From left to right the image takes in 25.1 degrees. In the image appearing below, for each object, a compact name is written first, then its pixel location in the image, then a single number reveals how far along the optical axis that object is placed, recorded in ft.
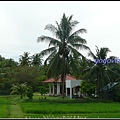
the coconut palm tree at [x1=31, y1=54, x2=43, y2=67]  194.38
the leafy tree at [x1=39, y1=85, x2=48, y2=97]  119.65
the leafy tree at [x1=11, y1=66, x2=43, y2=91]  139.54
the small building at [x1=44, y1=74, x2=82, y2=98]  128.69
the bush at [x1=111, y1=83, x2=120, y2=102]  96.89
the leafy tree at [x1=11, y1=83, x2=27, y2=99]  104.01
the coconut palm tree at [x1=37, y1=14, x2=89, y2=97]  95.45
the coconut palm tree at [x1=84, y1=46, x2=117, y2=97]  97.26
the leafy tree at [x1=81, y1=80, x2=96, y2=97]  97.71
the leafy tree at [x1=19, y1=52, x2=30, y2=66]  179.61
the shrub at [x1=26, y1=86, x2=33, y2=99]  95.47
